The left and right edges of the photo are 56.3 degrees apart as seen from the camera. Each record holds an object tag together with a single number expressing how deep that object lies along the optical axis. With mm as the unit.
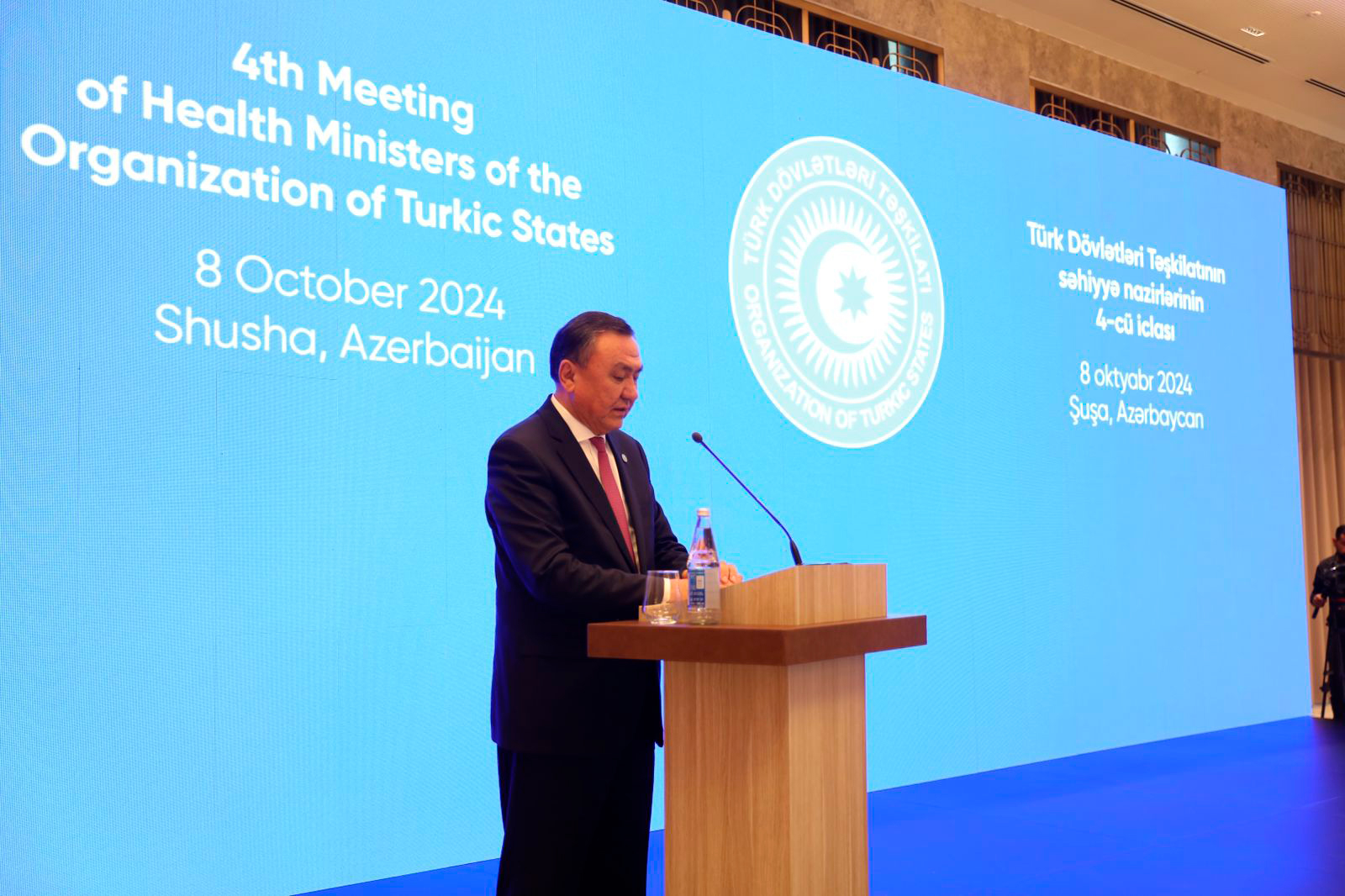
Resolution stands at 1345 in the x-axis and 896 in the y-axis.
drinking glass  2301
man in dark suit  2375
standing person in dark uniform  8023
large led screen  3447
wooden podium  2154
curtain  10531
